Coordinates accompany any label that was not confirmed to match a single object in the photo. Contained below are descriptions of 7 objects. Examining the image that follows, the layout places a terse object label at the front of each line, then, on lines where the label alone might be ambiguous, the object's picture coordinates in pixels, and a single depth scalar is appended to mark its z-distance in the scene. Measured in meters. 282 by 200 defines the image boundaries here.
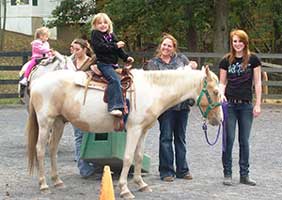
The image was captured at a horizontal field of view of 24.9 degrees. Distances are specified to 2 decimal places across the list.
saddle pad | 7.49
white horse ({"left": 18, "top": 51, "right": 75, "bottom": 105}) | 9.31
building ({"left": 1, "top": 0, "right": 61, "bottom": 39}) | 50.19
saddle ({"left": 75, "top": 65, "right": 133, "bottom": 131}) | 7.41
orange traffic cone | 5.91
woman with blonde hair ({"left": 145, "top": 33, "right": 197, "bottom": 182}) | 8.25
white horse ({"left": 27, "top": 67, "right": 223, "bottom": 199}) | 7.43
